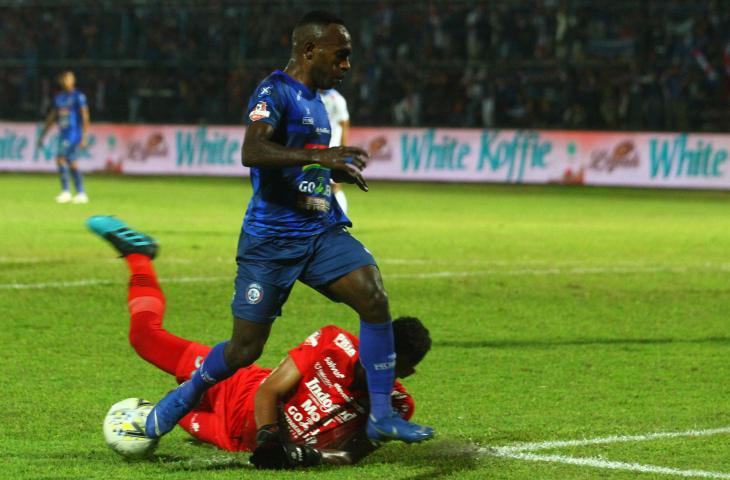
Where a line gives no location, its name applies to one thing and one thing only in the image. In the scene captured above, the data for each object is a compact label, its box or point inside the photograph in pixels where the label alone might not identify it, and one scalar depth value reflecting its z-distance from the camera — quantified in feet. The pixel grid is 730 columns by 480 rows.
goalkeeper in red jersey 36.73
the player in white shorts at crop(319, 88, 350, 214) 100.94
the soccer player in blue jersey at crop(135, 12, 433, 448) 36.29
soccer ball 36.70
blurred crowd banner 172.14
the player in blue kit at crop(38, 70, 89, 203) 146.01
